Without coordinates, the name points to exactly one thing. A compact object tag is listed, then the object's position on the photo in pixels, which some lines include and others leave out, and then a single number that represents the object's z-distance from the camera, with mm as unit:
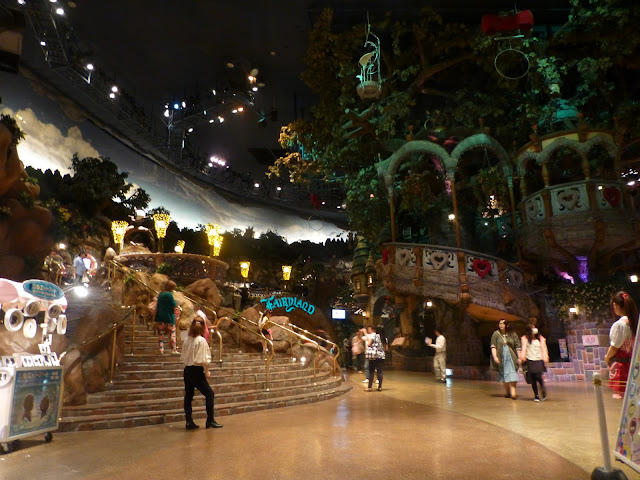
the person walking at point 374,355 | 11078
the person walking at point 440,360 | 13211
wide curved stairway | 6707
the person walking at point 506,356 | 9141
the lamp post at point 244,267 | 24306
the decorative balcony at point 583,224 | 12836
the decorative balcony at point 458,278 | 13336
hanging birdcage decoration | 12031
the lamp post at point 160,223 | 17516
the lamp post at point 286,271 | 27098
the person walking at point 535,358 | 8812
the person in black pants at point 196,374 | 6344
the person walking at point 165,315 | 10562
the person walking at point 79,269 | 16047
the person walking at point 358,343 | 13819
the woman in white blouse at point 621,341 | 4660
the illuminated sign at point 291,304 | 23672
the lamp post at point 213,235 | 18752
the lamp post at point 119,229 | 18188
